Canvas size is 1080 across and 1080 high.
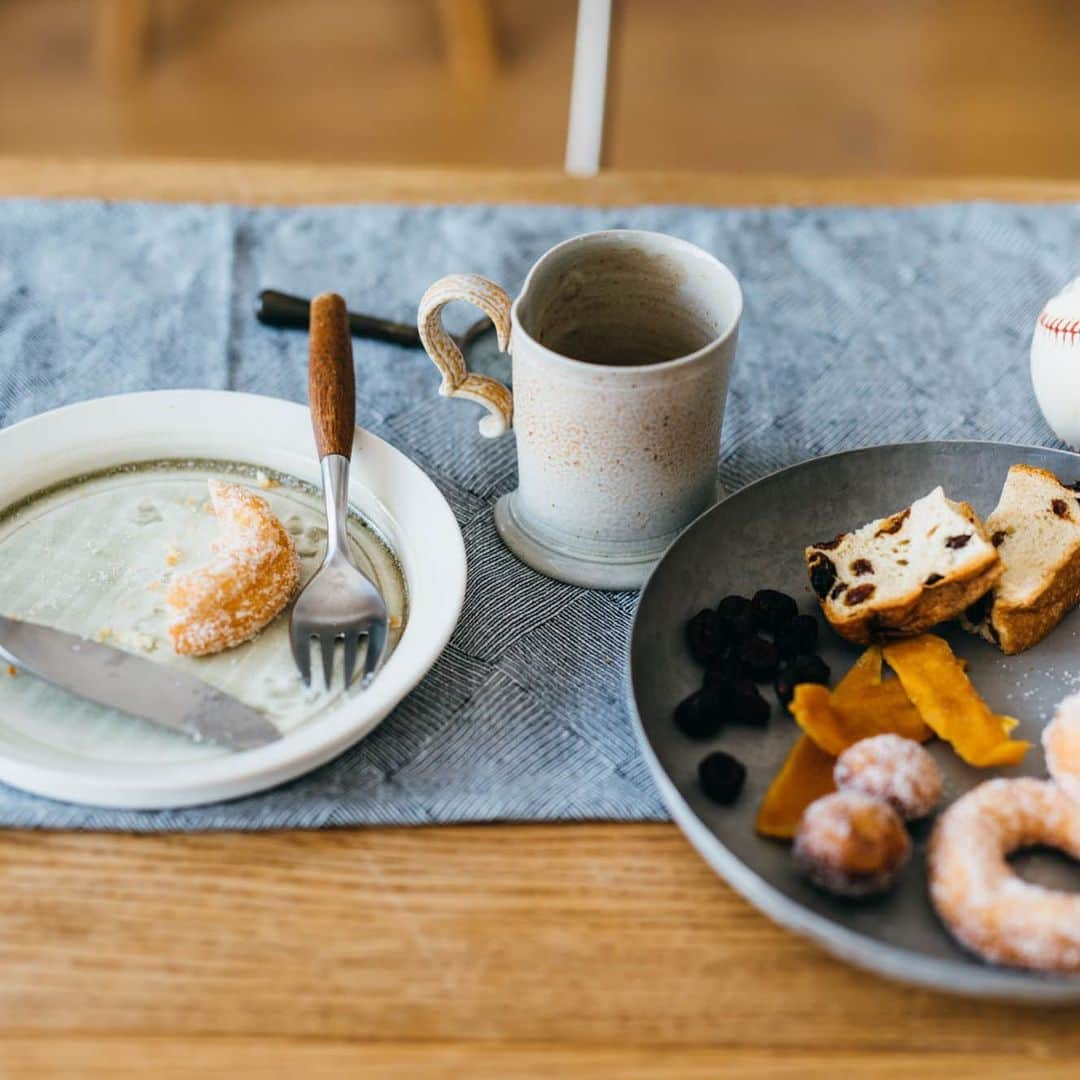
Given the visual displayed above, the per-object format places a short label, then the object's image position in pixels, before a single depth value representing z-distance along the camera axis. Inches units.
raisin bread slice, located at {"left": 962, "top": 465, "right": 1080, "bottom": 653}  32.2
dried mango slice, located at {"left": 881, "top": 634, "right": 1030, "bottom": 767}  29.2
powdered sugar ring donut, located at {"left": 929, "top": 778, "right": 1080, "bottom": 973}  24.3
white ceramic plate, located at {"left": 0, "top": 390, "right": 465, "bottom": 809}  28.7
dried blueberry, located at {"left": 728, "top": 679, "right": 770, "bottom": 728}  30.3
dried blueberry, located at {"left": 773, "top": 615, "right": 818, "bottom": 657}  32.3
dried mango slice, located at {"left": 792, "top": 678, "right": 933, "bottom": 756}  29.4
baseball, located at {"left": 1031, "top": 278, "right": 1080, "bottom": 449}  39.0
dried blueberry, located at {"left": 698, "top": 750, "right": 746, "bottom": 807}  28.4
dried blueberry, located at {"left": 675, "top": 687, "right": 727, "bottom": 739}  29.9
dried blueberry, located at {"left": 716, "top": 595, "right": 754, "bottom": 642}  32.2
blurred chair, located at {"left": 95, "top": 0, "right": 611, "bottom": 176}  110.3
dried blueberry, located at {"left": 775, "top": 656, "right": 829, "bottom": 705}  31.0
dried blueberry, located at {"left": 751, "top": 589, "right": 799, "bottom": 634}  32.6
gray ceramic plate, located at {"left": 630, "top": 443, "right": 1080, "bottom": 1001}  25.4
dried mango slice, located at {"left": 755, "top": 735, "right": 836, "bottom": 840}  27.9
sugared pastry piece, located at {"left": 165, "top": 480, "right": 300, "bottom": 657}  31.7
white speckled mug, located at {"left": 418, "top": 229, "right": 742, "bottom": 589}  32.8
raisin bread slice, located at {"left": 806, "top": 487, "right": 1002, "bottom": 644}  31.7
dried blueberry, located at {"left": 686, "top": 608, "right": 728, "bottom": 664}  31.8
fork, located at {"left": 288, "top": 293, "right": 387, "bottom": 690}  32.2
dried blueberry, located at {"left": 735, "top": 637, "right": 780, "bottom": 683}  31.6
